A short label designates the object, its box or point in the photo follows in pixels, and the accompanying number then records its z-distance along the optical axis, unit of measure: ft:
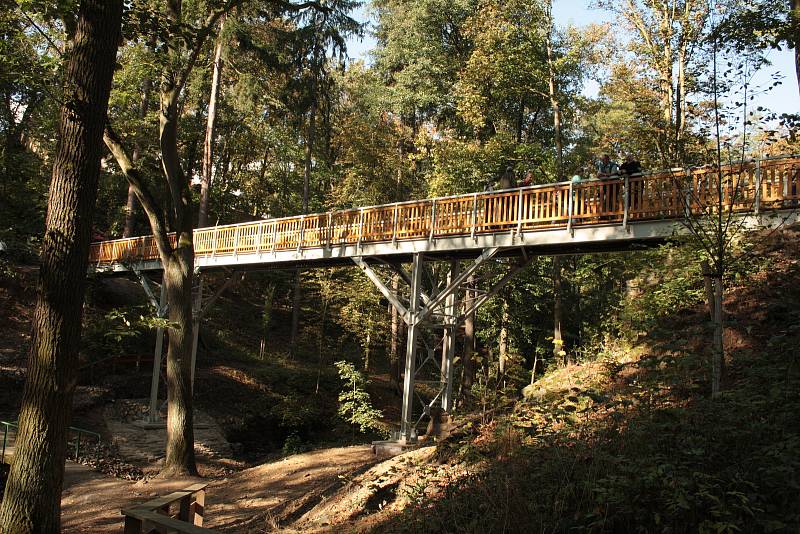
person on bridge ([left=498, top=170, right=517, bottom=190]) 39.11
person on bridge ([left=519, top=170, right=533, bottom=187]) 39.65
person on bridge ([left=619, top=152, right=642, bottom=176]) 32.30
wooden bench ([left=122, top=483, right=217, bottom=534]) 15.70
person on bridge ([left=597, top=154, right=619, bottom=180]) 35.70
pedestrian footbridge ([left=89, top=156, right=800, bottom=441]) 27.84
